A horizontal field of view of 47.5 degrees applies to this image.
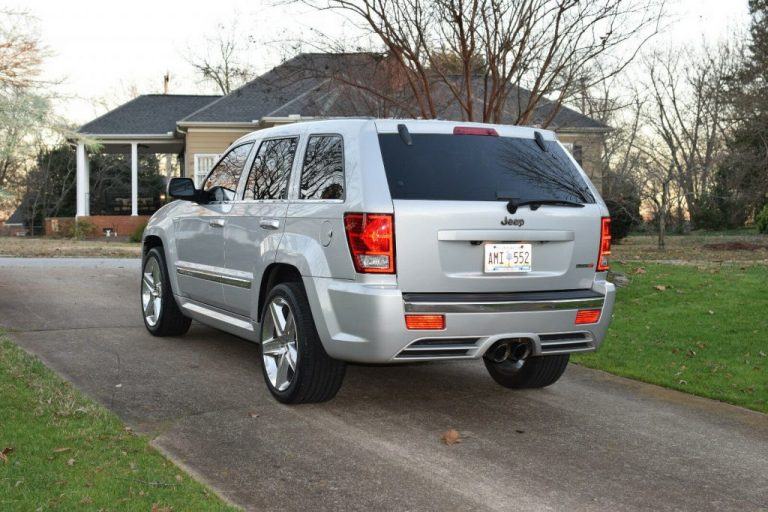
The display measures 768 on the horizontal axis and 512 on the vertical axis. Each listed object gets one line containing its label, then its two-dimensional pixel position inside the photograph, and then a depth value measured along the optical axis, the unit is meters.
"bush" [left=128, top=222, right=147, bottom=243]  28.76
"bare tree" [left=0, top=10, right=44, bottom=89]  20.94
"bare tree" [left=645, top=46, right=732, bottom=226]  38.34
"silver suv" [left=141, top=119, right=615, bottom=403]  5.16
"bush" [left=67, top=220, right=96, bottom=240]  31.91
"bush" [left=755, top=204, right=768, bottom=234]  26.04
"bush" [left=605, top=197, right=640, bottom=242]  25.87
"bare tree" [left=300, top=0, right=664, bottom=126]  11.90
